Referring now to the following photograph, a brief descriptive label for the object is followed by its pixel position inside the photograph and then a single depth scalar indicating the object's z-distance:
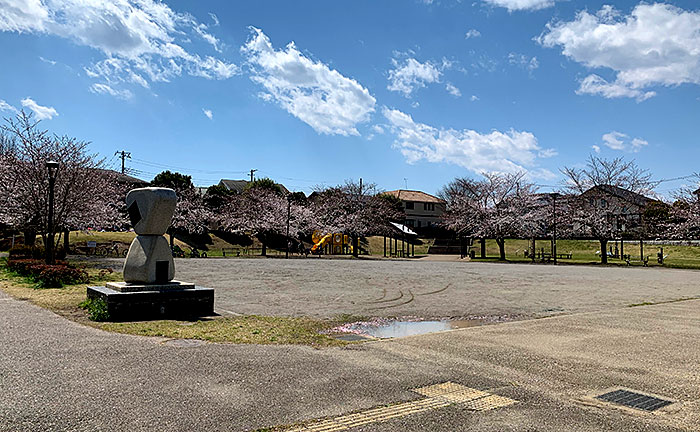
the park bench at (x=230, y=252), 40.60
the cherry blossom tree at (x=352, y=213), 49.22
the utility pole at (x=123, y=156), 62.25
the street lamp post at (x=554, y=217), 40.16
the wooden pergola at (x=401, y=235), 52.89
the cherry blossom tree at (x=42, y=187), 22.36
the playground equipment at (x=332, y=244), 49.00
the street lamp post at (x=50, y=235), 18.23
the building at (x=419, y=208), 76.81
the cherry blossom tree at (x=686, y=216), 35.47
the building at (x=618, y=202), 40.00
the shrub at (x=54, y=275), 14.02
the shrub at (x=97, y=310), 9.22
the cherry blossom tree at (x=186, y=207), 48.60
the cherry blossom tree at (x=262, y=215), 47.44
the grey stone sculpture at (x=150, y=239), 10.48
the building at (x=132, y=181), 53.40
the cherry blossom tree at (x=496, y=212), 45.41
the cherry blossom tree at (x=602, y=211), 39.41
